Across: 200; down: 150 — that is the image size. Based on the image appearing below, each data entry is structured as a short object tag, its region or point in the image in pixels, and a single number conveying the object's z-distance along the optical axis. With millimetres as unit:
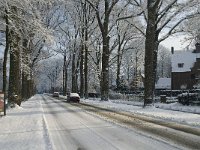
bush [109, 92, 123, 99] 57138
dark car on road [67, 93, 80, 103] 53459
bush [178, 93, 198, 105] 33531
